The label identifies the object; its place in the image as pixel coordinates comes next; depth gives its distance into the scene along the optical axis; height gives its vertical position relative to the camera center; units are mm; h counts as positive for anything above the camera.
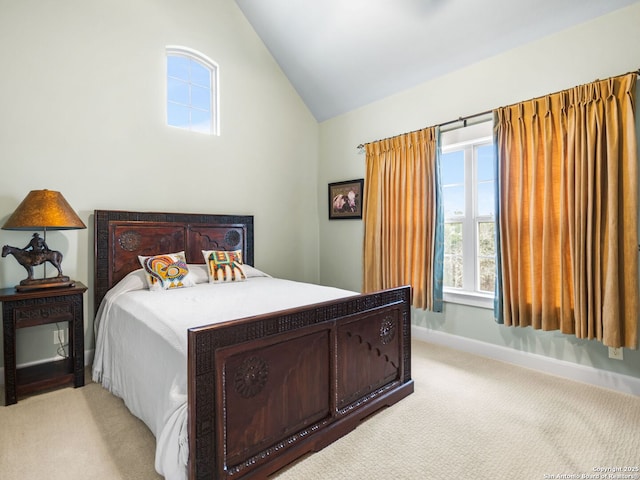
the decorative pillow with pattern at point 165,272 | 2822 -227
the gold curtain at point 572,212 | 2275 +216
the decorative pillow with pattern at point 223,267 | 3205 -211
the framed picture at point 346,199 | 4164 +570
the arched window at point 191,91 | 3549 +1683
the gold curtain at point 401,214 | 3369 +313
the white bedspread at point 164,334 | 1451 -507
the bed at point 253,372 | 1386 -657
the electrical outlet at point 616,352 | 2390 -793
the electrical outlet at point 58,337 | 2890 -772
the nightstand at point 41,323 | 2262 -543
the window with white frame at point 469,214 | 3123 +276
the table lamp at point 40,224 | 2371 +161
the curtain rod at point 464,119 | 3001 +1143
